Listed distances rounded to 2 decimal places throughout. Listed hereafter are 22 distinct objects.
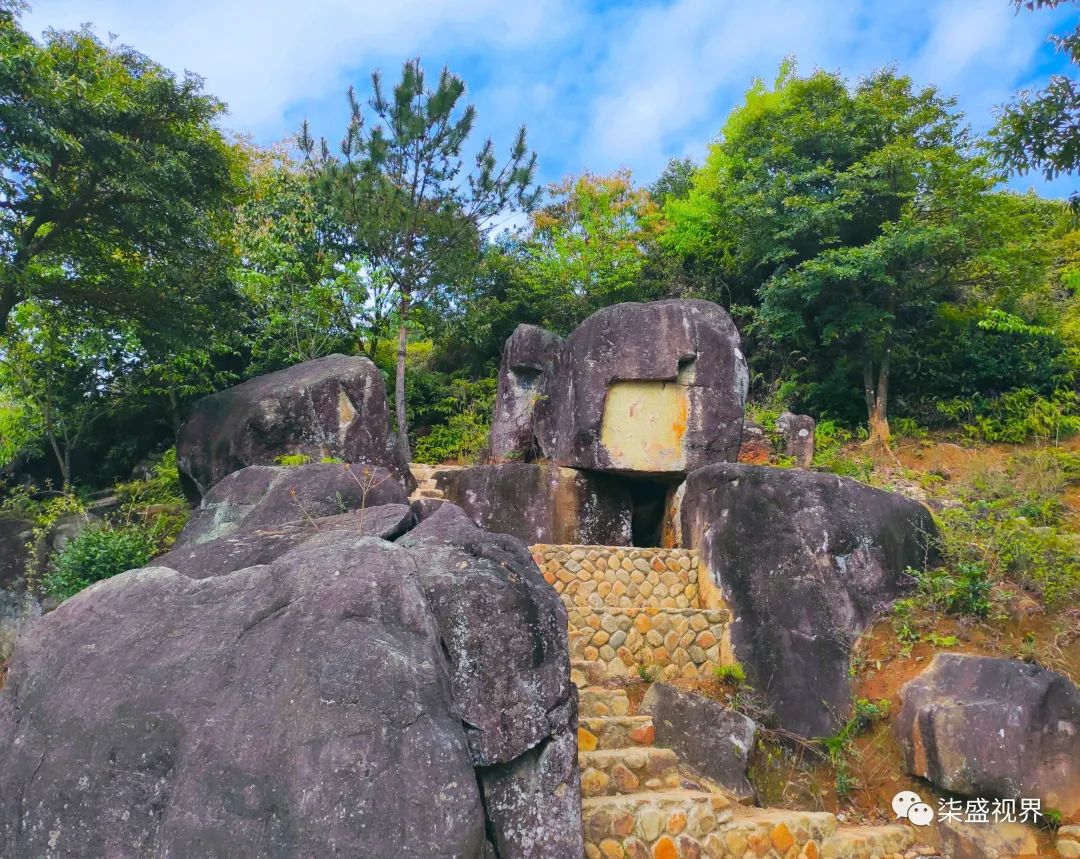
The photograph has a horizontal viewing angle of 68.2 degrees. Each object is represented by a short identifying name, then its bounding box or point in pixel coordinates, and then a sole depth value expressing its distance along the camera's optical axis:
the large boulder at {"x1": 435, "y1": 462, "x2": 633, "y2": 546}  11.44
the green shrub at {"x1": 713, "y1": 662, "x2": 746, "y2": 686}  8.02
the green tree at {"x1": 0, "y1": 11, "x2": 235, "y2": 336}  8.69
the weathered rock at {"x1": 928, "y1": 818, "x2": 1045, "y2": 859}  6.32
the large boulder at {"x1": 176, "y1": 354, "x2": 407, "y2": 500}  10.33
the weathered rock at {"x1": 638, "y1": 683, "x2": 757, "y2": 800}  6.60
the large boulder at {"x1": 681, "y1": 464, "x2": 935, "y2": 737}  7.86
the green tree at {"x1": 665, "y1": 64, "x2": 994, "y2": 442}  15.61
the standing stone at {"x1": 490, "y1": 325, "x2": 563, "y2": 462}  13.50
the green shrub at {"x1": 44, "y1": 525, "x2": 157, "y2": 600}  8.16
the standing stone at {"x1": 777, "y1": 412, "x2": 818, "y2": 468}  14.21
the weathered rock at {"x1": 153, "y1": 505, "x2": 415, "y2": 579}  4.96
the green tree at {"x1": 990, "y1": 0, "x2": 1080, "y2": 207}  9.18
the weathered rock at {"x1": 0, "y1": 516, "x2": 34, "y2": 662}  8.72
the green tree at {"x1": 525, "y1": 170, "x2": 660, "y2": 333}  18.73
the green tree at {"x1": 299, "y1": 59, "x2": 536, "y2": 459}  14.95
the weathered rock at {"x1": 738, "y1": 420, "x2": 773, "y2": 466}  13.37
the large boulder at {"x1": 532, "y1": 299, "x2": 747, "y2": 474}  11.31
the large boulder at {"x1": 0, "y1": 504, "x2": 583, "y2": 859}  3.51
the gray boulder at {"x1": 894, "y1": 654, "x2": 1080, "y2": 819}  6.44
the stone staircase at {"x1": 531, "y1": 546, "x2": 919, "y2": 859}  5.45
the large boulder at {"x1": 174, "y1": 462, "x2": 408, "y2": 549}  6.24
